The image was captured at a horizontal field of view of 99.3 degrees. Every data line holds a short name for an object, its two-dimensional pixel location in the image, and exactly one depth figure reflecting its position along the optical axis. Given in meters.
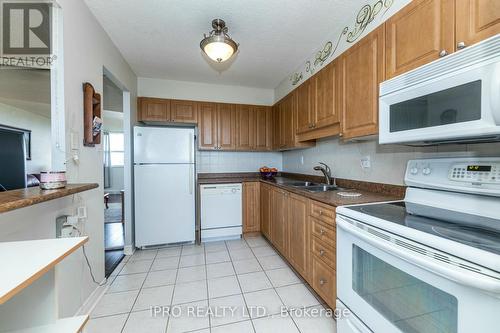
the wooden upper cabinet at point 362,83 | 1.46
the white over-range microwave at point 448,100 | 0.78
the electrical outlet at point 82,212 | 1.56
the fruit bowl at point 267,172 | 3.64
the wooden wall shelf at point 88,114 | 1.65
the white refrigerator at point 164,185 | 2.84
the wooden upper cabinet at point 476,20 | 0.90
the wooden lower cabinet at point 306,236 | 1.54
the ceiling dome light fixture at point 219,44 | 1.80
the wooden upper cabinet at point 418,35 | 1.07
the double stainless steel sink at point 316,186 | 2.29
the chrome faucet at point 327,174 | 2.38
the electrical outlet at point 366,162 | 1.92
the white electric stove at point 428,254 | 0.68
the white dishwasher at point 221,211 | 3.08
